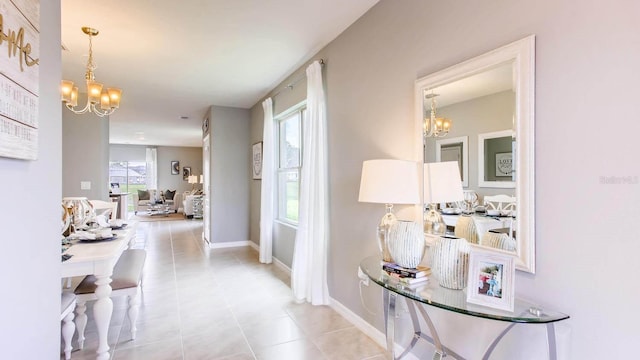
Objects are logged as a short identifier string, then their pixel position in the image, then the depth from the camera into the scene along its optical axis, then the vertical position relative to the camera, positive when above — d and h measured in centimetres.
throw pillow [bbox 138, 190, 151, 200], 1184 -51
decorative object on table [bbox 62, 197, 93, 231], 282 -28
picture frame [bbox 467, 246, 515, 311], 130 -41
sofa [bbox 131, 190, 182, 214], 1184 -67
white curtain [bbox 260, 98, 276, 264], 484 -8
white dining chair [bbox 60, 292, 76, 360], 216 -101
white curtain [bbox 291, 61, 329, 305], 321 -27
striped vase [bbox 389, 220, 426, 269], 172 -34
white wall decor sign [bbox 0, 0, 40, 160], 98 +34
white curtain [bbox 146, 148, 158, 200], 1288 +51
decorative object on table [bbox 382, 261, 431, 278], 165 -46
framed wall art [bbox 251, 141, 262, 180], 558 +34
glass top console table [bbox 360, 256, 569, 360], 126 -52
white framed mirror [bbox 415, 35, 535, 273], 143 +29
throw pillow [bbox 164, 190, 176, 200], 1245 -54
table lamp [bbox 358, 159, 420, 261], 192 -2
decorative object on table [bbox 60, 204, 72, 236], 254 -29
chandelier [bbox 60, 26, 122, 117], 297 +85
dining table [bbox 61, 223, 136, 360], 208 -56
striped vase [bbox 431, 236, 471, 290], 150 -37
